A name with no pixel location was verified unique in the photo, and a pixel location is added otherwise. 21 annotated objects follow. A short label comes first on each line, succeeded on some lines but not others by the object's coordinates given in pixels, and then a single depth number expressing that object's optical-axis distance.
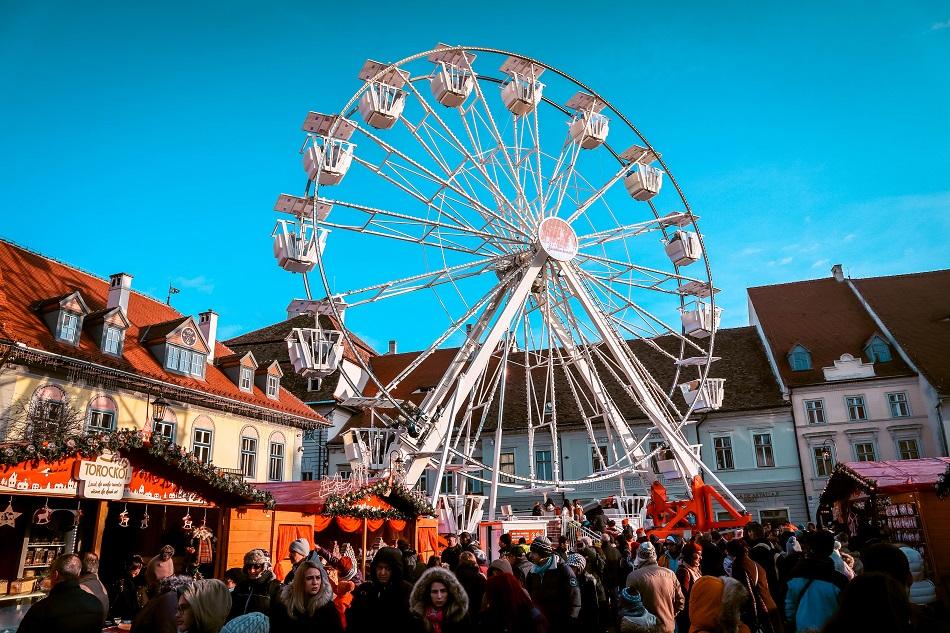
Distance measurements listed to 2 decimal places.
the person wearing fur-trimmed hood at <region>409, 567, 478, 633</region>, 5.15
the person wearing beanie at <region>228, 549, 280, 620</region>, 5.71
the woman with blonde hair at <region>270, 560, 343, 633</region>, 5.11
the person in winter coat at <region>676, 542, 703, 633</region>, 7.80
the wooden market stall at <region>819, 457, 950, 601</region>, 13.27
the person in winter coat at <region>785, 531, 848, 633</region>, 5.07
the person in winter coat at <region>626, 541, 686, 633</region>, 6.50
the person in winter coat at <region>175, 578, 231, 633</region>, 4.65
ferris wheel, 18.72
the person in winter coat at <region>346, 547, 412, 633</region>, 5.48
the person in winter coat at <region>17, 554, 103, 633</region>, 4.87
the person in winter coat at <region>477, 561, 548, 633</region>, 5.38
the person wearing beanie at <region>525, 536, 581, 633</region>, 6.41
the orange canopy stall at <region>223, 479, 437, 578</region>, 11.44
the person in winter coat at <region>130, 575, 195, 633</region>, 5.18
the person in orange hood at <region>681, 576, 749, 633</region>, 5.32
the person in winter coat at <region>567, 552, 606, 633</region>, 7.00
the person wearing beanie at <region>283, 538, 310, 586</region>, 8.24
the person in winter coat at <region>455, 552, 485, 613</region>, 6.28
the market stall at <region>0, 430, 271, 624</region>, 8.60
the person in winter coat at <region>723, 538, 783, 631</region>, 6.93
